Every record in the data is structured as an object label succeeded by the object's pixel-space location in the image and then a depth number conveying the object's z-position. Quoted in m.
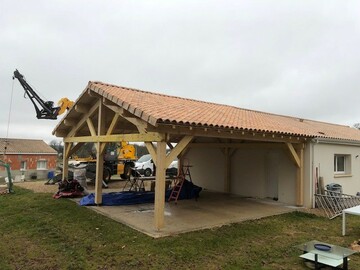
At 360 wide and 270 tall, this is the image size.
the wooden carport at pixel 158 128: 6.52
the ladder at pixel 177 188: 10.81
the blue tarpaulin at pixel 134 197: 9.85
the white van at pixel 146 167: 21.61
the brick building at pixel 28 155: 33.91
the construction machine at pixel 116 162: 15.57
